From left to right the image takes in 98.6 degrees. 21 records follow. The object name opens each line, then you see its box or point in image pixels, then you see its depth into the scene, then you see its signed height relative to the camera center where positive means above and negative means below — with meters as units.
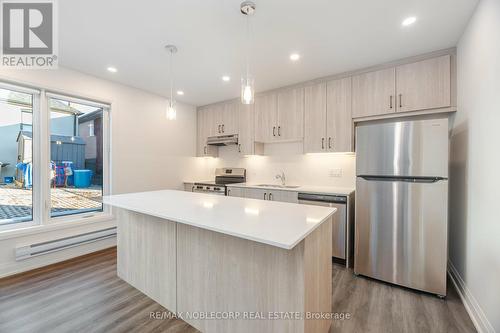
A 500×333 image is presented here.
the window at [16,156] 2.58 +0.11
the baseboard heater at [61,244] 2.54 -1.03
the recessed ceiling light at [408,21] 1.90 +1.31
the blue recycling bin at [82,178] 3.21 -0.20
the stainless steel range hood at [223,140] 4.15 +0.51
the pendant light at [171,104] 2.29 +0.65
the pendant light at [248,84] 1.73 +0.67
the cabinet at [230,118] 4.16 +0.94
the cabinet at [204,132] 4.59 +0.73
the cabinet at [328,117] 2.98 +0.70
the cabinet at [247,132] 3.94 +0.62
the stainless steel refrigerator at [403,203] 2.09 -0.39
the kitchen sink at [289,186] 3.70 -0.36
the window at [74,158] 2.94 +0.10
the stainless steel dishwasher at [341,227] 2.75 -0.80
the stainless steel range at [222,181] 4.07 -0.32
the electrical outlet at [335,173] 3.36 -0.12
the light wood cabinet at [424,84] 2.39 +0.95
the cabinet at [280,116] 3.42 +0.84
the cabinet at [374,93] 2.69 +0.94
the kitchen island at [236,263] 1.25 -0.69
